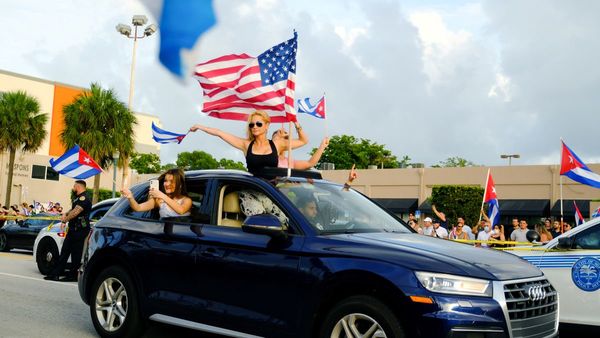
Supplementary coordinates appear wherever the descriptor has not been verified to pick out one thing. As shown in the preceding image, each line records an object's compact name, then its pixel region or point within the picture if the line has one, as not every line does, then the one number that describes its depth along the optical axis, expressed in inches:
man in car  214.2
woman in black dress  261.1
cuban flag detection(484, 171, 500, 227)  716.0
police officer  483.8
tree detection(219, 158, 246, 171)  4131.4
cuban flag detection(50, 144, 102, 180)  735.7
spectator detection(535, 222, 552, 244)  562.3
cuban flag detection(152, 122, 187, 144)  501.4
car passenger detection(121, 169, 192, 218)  251.9
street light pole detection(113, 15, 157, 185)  1395.2
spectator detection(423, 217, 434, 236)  634.0
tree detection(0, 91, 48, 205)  1648.6
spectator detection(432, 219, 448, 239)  619.3
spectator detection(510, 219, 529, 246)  576.2
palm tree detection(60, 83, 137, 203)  1469.0
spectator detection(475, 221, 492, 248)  608.7
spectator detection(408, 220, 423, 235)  691.4
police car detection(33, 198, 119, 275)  535.4
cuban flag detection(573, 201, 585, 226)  768.4
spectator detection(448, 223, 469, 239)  628.7
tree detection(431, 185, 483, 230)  1672.0
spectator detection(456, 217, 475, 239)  636.1
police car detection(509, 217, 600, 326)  275.3
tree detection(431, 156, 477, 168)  3850.9
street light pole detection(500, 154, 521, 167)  2568.9
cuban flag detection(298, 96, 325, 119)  783.7
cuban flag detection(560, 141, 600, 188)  636.6
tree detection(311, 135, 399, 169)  3304.6
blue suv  178.9
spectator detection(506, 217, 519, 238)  616.4
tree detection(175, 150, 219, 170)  4158.5
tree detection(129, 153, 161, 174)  3479.3
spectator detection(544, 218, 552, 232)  698.6
